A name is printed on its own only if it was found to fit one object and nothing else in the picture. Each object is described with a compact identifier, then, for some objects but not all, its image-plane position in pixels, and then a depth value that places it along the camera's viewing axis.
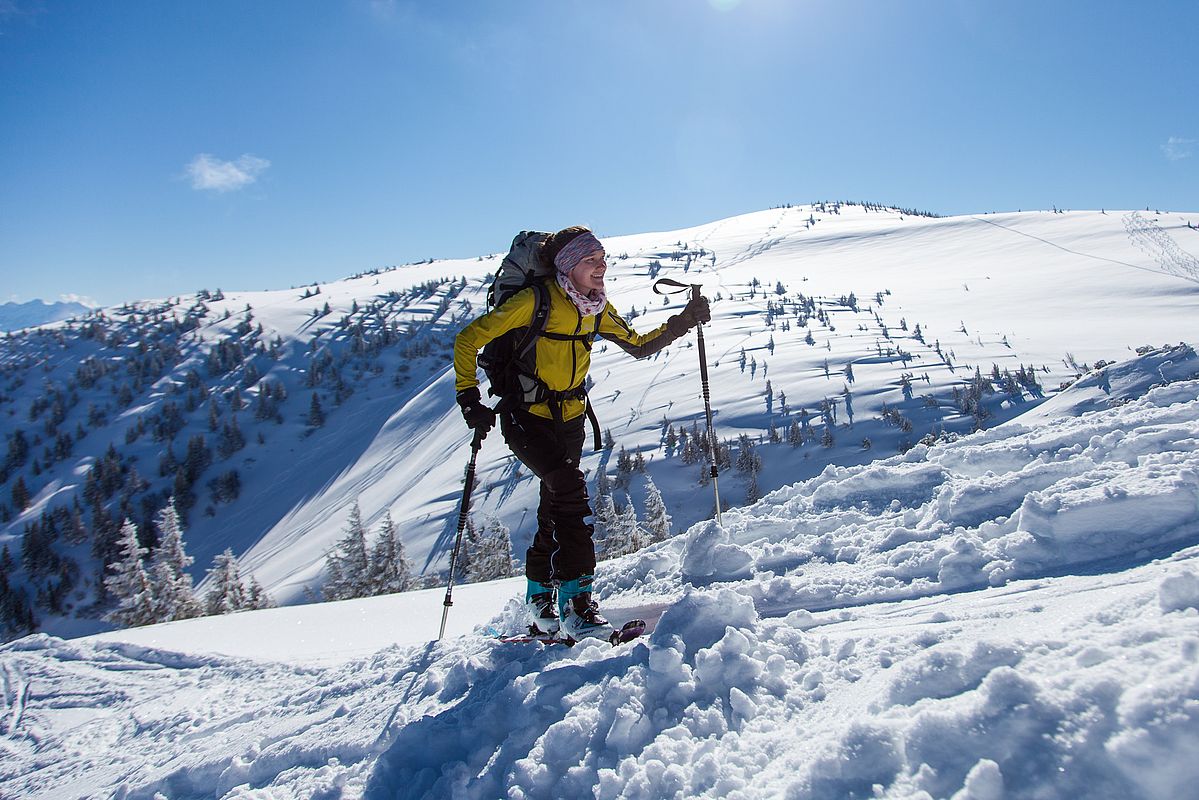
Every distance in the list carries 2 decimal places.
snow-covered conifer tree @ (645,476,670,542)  35.94
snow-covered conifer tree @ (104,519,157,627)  29.58
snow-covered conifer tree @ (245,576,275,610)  33.22
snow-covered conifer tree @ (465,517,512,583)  33.06
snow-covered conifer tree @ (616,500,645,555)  32.08
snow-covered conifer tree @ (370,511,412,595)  32.12
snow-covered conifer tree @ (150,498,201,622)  29.12
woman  4.14
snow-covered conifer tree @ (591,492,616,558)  32.88
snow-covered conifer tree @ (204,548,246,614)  30.81
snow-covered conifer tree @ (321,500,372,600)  32.09
